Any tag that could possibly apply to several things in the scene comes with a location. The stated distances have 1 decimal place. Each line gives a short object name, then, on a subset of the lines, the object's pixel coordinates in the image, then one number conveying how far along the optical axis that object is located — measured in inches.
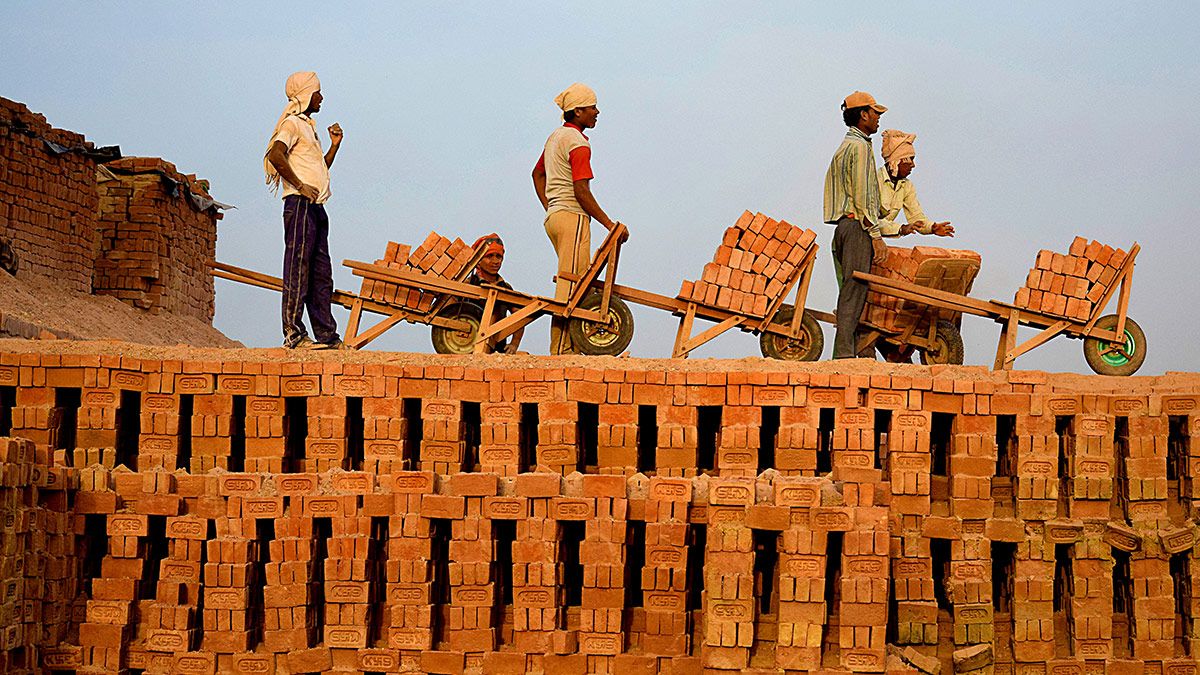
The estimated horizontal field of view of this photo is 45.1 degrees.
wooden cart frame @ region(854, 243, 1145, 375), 450.3
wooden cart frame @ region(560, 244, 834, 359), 449.4
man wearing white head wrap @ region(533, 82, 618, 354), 456.4
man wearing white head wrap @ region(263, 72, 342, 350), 441.4
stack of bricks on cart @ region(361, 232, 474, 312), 468.4
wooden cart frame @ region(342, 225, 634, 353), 446.9
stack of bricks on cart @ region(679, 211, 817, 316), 449.4
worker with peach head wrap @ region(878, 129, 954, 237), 479.2
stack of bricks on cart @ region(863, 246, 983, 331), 460.1
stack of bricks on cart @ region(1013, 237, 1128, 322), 452.8
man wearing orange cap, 451.5
